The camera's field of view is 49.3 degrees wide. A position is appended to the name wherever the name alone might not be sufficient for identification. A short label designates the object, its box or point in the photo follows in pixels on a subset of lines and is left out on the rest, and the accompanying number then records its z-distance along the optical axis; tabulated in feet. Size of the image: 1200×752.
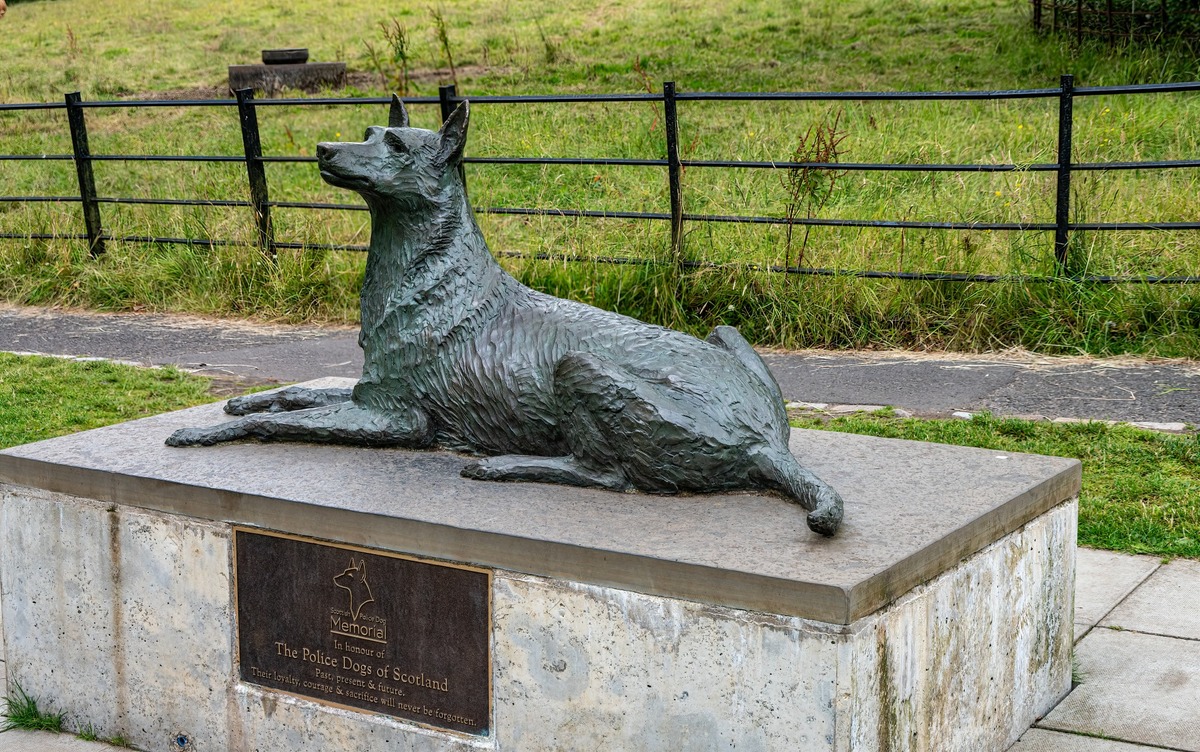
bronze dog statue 11.37
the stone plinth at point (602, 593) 9.68
